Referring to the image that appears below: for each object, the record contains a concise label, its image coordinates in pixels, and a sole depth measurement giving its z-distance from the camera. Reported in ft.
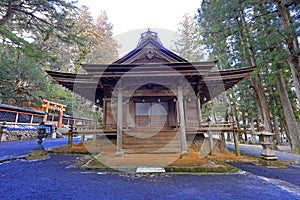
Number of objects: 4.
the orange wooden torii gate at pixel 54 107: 62.90
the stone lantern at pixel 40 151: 19.61
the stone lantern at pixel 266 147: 17.78
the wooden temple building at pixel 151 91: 19.52
